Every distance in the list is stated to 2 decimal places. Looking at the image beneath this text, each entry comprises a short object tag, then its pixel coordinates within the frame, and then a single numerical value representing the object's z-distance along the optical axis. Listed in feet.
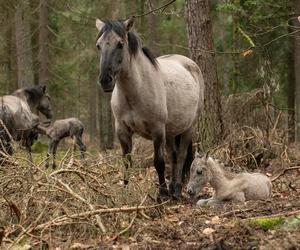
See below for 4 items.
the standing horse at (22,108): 41.22
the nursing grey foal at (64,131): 60.39
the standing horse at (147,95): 23.84
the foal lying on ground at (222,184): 25.08
